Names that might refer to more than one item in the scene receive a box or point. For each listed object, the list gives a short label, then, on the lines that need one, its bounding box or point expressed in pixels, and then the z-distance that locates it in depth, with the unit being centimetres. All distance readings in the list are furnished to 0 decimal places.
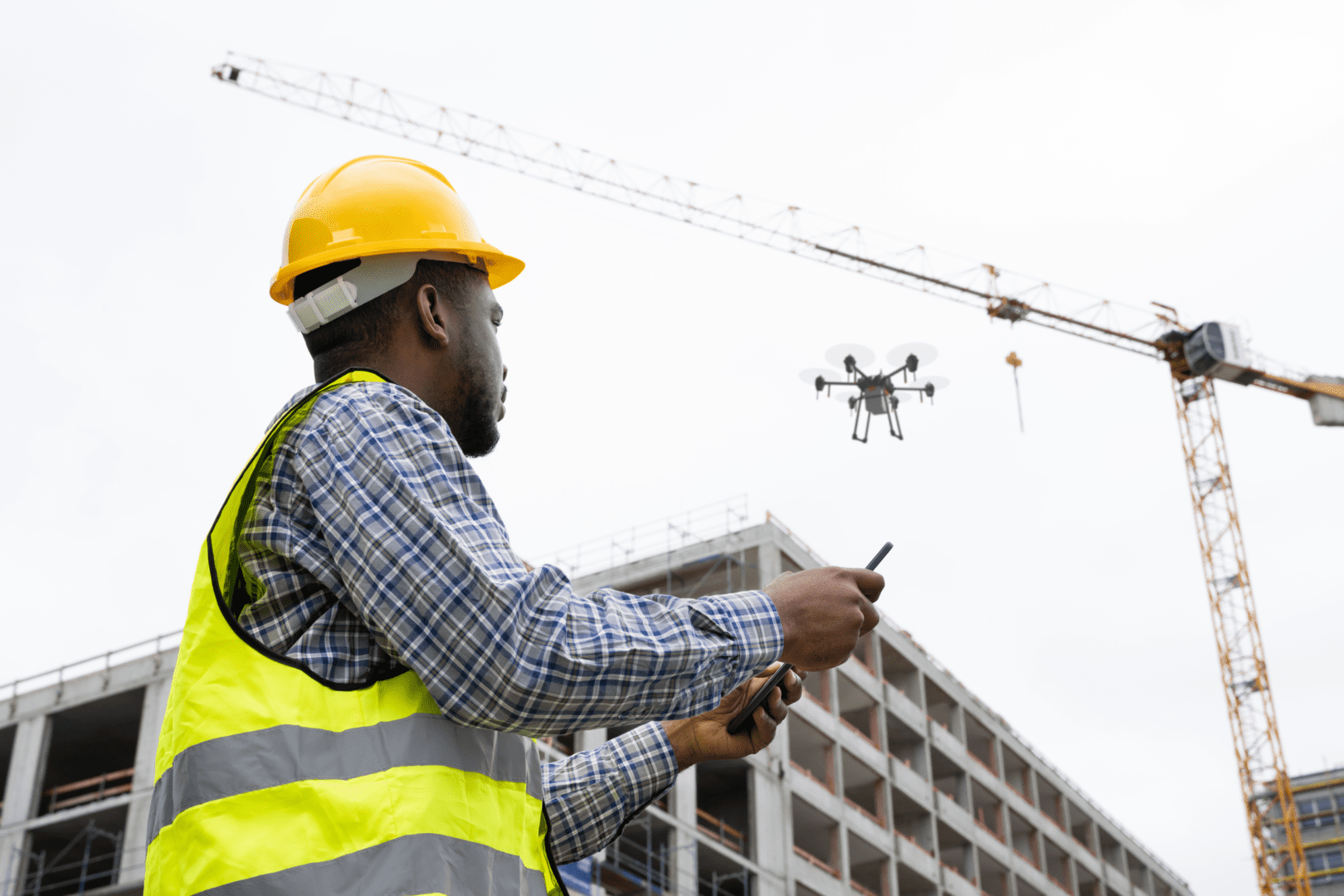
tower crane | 5812
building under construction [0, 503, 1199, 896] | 2934
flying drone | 1454
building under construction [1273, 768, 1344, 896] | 7088
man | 196
